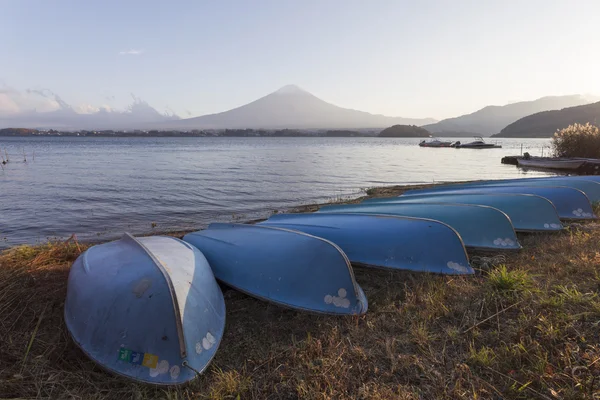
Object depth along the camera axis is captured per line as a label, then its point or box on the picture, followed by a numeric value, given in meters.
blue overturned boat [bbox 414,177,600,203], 8.02
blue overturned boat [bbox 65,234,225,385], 2.38
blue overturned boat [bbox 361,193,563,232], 5.45
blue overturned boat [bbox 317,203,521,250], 4.57
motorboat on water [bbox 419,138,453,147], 70.69
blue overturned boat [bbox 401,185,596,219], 6.41
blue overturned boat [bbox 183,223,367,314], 3.13
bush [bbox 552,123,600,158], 21.48
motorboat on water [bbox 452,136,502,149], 60.84
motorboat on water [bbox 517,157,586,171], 18.66
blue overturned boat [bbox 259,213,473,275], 3.84
